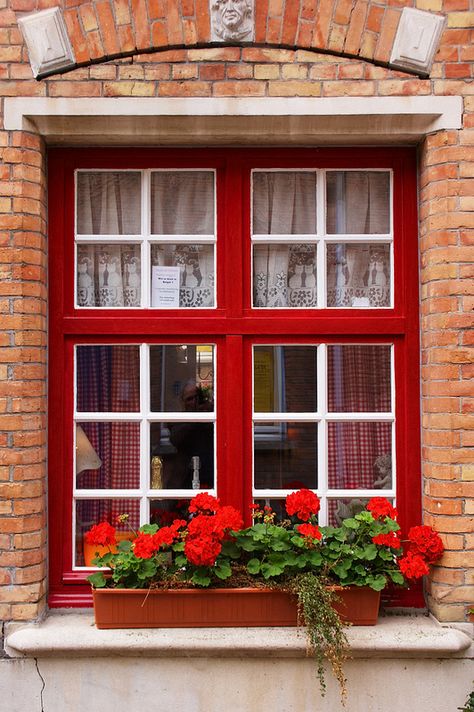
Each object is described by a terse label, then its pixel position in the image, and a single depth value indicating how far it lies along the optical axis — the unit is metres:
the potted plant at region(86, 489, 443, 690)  3.59
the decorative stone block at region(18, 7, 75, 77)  3.67
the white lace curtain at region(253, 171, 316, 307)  4.04
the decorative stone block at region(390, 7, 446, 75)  3.67
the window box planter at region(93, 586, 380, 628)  3.62
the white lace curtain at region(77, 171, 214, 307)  4.04
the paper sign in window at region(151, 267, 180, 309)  4.03
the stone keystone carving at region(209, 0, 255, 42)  3.68
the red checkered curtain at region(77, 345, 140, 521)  4.00
